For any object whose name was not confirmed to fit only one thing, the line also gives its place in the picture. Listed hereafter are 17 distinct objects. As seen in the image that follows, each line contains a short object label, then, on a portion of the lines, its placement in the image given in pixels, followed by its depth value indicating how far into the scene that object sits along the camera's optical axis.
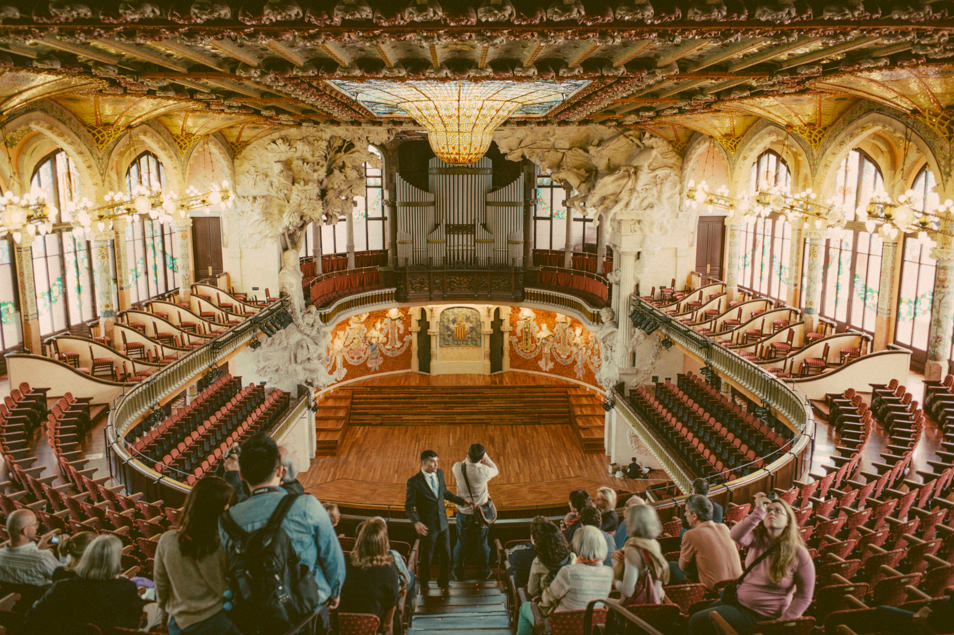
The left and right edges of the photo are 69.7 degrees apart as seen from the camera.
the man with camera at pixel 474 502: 7.14
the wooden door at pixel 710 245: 26.16
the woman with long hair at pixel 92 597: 3.61
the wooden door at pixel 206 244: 25.90
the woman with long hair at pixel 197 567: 3.04
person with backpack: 2.98
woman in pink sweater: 4.11
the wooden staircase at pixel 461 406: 22.55
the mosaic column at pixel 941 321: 13.05
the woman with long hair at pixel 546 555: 4.37
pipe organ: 22.94
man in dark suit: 6.80
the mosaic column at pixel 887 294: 17.17
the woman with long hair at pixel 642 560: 4.35
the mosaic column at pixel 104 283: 16.20
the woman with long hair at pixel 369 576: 4.37
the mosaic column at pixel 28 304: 16.36
